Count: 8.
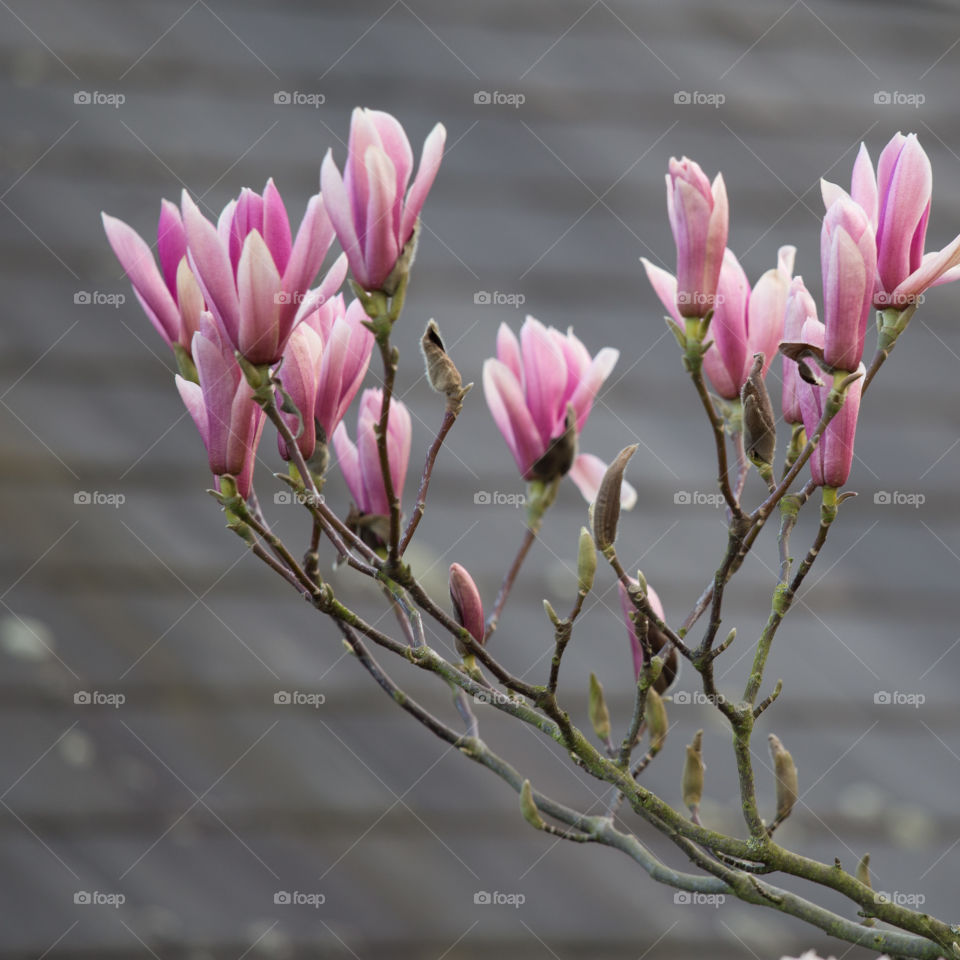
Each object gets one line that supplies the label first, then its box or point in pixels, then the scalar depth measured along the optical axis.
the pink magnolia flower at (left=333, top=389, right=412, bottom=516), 3.42
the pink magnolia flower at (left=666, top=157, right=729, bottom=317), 3.32
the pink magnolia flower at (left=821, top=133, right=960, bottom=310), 3.30
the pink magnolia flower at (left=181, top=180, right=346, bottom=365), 3.28
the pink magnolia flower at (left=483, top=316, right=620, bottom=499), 3.46
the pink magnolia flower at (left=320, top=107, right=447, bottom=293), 3.27
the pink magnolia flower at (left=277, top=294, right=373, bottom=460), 3.33
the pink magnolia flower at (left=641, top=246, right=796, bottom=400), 3.37
